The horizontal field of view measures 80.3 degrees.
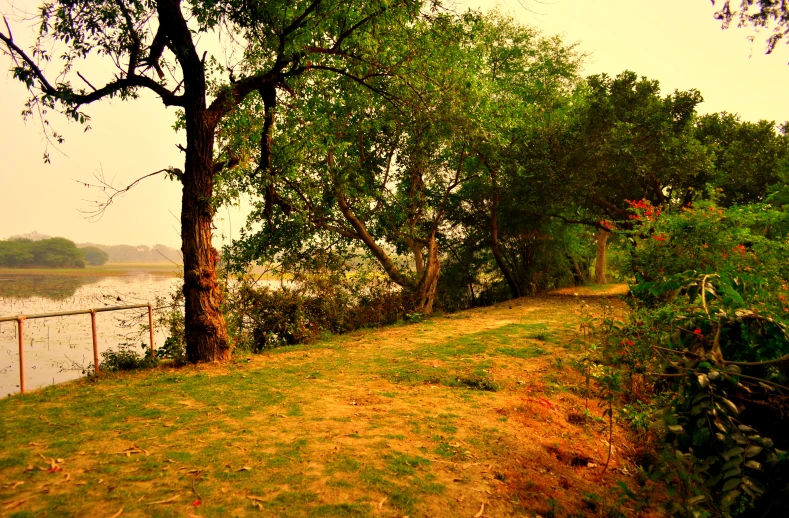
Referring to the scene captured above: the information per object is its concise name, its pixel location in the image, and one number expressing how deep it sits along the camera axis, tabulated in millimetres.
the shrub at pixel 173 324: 8649
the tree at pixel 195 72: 7715
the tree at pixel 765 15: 4781
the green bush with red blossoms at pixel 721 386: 2182
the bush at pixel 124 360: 7969
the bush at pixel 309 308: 10523
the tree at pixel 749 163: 16812
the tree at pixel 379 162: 10109
